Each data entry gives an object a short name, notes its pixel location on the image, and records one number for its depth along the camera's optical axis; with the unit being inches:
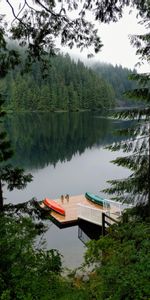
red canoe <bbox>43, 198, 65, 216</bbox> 712.2
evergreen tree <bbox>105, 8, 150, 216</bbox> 323.6
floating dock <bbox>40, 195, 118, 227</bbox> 652.7
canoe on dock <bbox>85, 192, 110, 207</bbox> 754.2
